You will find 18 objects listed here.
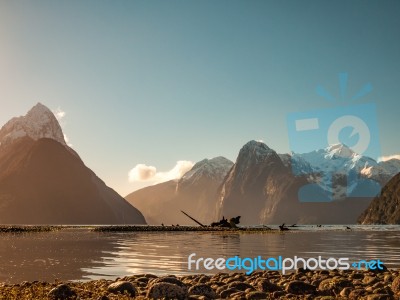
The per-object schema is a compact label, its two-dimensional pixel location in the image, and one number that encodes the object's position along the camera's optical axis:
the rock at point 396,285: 17.15
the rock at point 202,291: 16.87
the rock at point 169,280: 16.91
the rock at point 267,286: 18.57
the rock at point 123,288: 17.05
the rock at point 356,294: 16.70
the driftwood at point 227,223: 114.56
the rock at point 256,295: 16.59
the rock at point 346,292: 17.33
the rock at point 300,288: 18.09
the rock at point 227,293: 17.16
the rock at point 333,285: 18.56
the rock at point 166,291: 15.66
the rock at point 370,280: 19.86
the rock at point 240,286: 18.27
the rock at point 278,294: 17.17
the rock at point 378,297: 15.32
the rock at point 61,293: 15.62
